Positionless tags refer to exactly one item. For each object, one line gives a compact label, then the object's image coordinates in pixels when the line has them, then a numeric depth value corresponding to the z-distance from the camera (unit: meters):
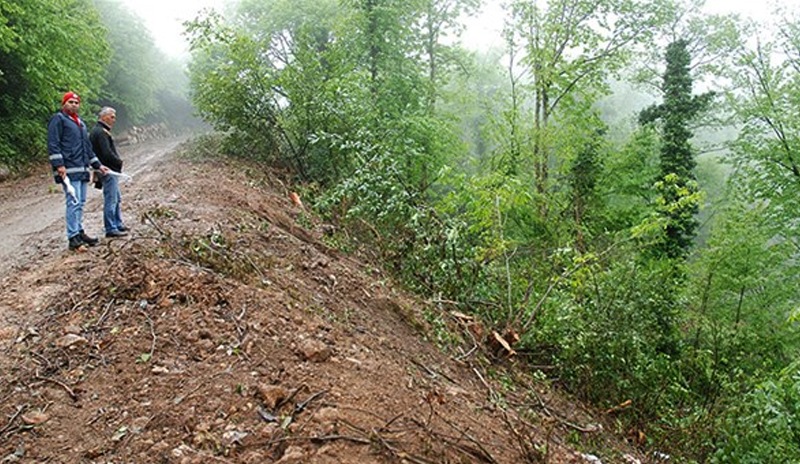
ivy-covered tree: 15.21
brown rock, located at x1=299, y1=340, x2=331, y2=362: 3.56
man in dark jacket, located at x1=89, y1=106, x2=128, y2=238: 5.43
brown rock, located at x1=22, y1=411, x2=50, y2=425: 2.70
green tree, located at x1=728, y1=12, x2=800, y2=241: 15.01
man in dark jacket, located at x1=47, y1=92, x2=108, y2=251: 5.07
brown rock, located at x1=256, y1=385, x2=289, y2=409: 2.96
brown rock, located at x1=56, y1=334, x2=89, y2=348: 3.37
